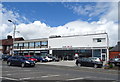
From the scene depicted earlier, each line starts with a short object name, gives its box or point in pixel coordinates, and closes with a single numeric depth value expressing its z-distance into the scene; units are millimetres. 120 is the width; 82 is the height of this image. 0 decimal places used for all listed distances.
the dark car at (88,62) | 13566
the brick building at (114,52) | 25730
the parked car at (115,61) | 14264
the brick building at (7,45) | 36317
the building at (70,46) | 23115
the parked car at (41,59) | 20136
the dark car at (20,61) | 12349
